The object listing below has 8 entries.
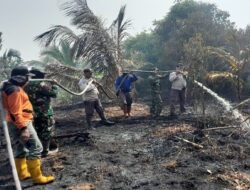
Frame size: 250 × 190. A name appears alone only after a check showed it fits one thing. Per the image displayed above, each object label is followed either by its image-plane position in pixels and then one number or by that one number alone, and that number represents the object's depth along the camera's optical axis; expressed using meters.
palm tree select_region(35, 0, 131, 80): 7.92
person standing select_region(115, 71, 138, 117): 7.37
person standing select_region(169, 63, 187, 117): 7.08
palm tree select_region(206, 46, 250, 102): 4.82
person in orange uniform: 2.66
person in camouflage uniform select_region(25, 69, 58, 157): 3.68
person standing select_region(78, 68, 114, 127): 5.65
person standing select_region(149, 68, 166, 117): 7.23
